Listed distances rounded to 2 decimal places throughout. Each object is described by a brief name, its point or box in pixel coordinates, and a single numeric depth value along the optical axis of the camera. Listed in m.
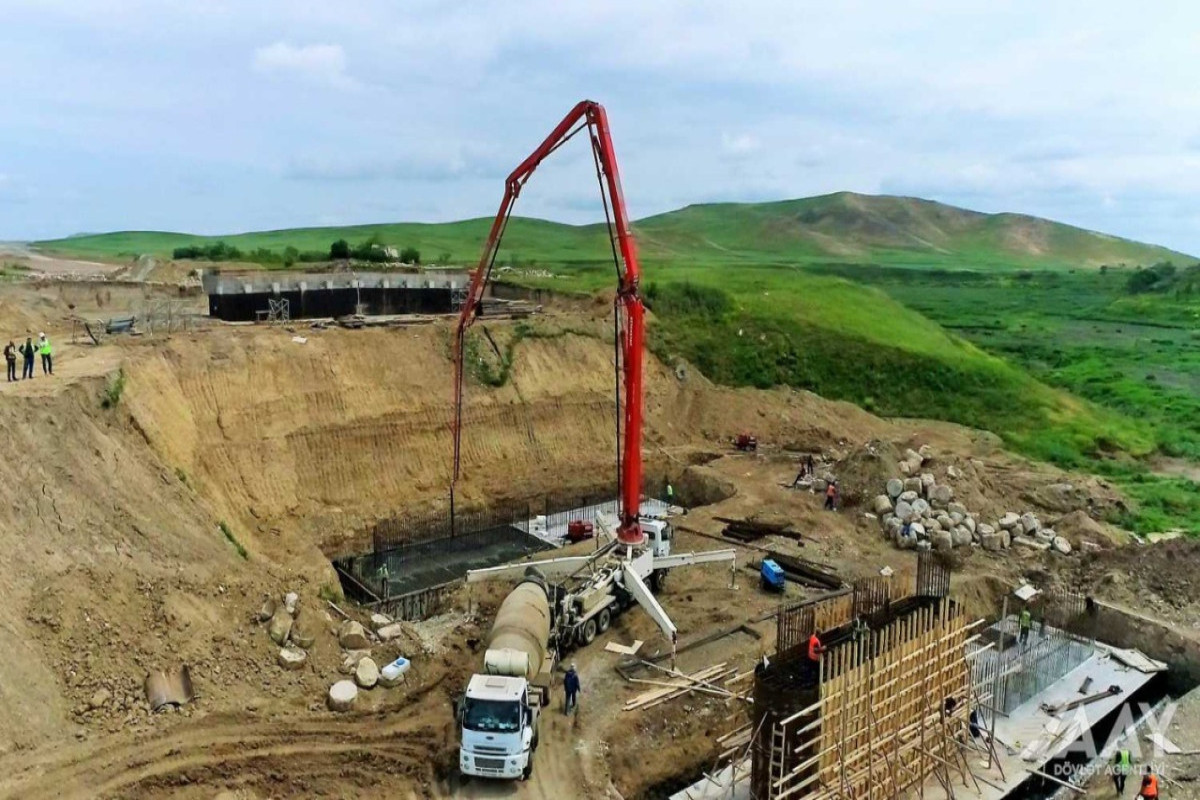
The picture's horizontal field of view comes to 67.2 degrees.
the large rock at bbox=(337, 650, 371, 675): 18.81
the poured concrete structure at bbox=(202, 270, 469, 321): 38.38
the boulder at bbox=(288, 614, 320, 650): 19.02
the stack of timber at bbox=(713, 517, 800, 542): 29.14
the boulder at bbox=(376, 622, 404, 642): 20.39
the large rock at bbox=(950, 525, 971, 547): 28.34
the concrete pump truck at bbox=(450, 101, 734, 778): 15.48
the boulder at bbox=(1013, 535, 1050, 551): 28.36
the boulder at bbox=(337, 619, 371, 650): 19.66
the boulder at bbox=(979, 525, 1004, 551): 28.30
